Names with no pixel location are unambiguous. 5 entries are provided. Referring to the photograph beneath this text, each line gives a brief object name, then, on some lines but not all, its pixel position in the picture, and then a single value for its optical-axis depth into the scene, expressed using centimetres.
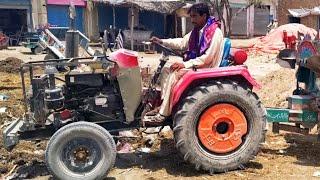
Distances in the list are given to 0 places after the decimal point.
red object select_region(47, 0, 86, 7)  3158
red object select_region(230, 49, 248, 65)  576
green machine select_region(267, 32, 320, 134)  604
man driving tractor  554
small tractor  537
